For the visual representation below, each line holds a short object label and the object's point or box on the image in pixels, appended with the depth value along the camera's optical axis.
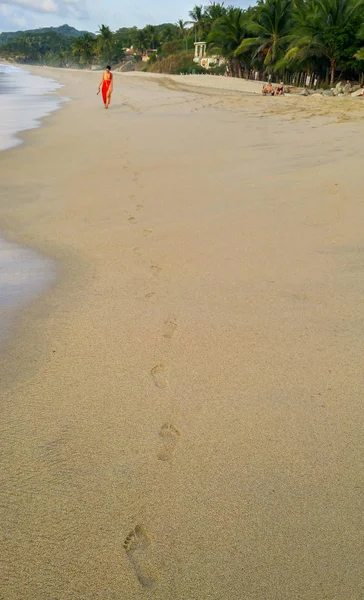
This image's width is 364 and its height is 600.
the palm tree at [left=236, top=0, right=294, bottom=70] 31.44
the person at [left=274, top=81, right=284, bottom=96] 22.17
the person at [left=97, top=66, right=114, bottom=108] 14.46
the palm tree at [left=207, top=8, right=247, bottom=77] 36.56
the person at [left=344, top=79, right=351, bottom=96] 22.53
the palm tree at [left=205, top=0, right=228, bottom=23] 49.44
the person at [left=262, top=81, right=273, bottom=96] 22.16
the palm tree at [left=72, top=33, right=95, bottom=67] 99.81
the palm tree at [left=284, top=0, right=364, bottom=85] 25.14
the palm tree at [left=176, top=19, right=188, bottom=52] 85.72
